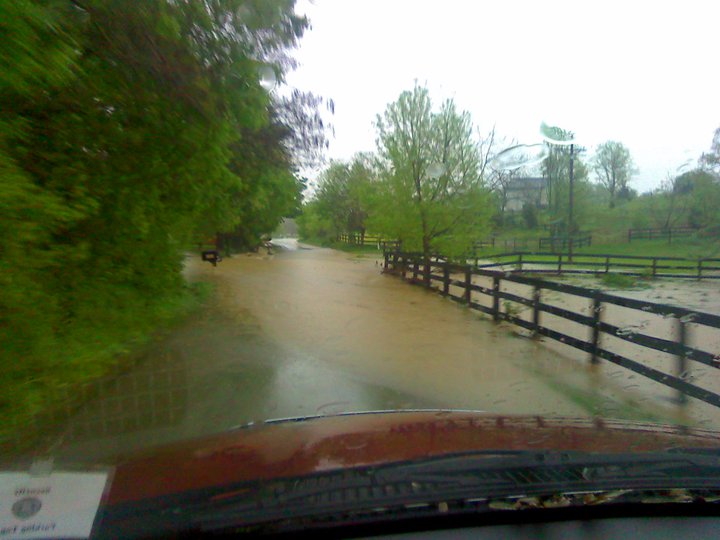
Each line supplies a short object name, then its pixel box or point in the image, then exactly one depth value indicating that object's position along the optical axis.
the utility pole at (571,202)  18.22
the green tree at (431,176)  21.89
